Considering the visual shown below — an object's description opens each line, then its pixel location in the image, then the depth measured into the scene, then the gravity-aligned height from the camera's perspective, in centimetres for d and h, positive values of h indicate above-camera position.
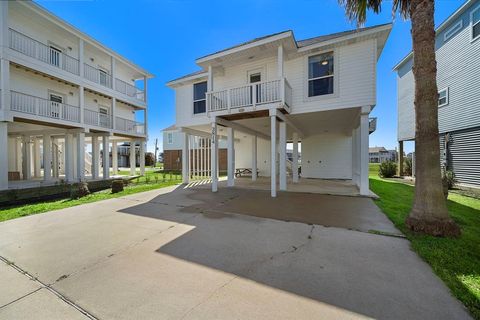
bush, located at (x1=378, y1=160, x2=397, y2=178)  1681 -93
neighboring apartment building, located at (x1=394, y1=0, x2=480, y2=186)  1032 +369
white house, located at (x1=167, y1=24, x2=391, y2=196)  805 +307
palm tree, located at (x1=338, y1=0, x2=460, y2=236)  420 +51
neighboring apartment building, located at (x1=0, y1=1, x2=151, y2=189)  1050 +458
